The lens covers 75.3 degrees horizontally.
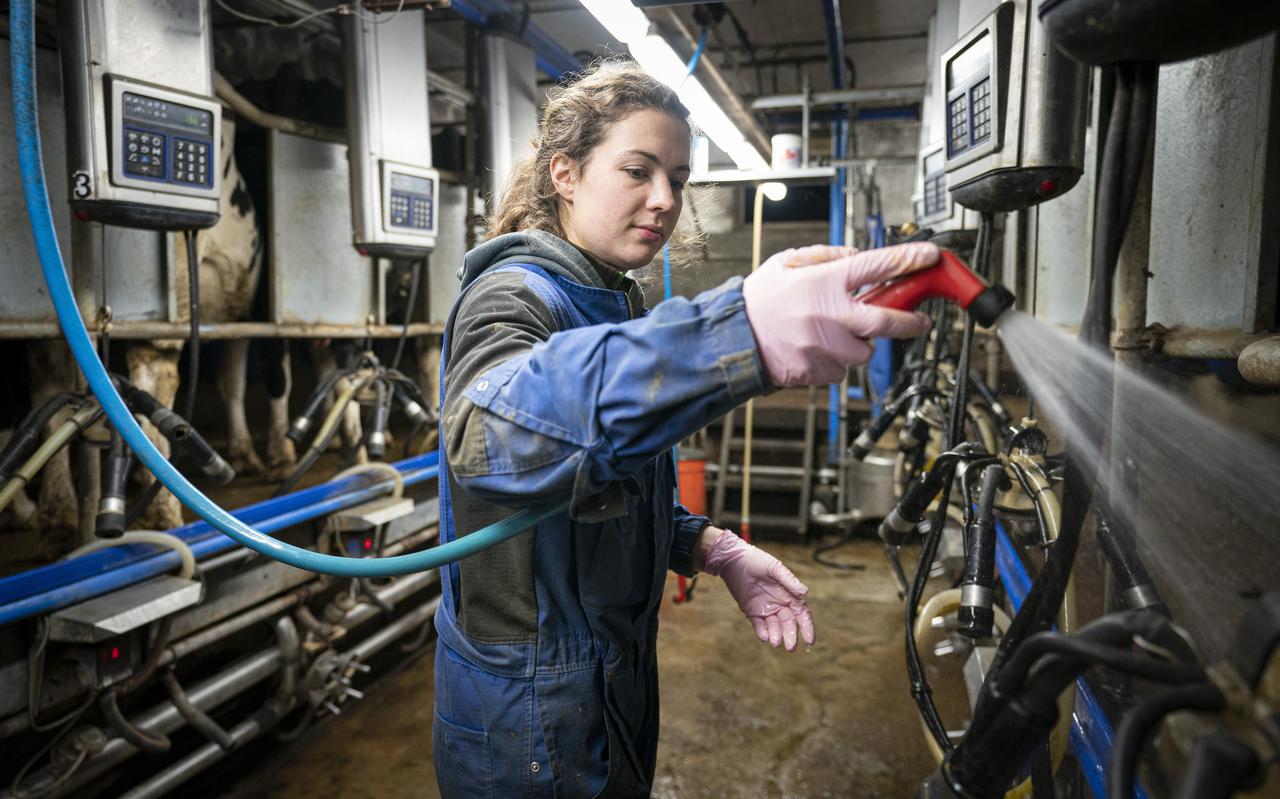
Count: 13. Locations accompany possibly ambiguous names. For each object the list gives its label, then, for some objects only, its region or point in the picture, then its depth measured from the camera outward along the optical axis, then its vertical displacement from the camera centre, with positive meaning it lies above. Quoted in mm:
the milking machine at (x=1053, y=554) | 640 -267
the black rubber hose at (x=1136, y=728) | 635 -305
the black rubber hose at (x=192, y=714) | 2469 -1154
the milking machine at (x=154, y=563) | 2033 -684
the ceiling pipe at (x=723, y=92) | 3404 +1250
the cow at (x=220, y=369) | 3059 -172
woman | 814 -87
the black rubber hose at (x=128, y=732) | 2242 -1114
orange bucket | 4527 -812
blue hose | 1261 +20
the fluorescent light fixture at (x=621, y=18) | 2564 +1002
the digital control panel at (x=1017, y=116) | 1550 +419
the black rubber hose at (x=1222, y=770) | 566 -300
